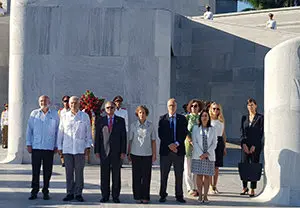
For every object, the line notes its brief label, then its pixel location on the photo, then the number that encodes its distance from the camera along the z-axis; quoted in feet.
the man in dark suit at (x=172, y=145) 32.94
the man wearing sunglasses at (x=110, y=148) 32.42
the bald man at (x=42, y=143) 32.81
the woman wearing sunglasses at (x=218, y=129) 35.01
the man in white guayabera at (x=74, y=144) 32.45
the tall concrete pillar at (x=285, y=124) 32.17
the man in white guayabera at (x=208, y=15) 76.95
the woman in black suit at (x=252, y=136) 35.60
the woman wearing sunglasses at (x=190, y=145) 35.12
